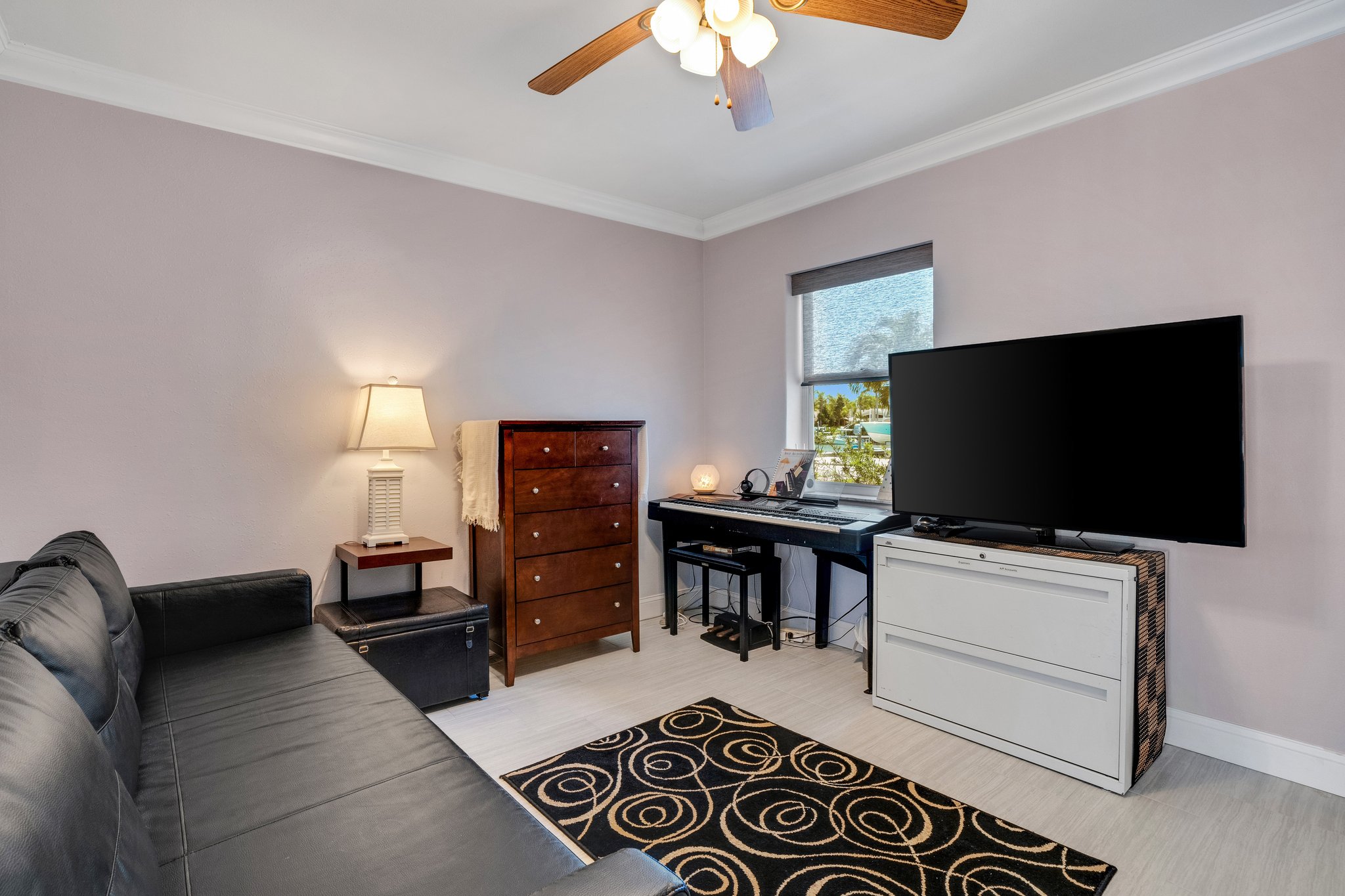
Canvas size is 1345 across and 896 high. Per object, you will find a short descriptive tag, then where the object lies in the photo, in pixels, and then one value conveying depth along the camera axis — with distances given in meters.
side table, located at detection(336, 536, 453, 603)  2.83
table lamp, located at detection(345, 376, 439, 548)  2.96
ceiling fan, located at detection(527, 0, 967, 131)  1.64
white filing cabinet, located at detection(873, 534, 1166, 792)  2.20
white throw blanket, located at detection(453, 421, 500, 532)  3.12
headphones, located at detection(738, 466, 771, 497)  3.96
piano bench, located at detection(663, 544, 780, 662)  3.45
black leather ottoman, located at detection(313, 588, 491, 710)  2.70
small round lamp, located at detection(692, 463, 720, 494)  4.25
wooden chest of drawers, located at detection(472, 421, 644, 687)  3.14
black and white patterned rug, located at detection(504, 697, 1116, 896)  1.80
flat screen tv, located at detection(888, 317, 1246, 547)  2.20
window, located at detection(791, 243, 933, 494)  3.45
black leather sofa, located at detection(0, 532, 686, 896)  0.78
